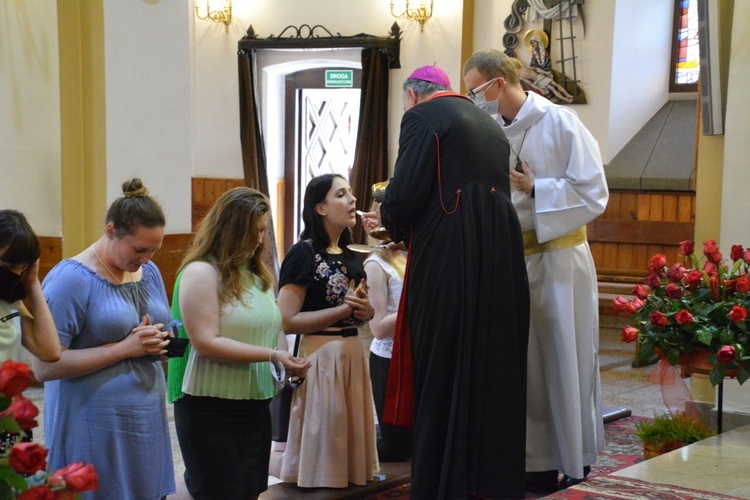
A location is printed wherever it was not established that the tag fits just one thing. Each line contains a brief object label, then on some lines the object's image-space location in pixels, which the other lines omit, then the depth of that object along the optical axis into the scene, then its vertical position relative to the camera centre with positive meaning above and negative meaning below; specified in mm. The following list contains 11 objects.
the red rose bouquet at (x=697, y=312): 3787 -673
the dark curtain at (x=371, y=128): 10844 +176
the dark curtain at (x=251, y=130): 11438 +149
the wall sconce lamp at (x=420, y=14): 10586 +1446
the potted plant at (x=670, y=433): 4242 -1280
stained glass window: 10227 +1050
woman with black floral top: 3678 -779
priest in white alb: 3686 -442
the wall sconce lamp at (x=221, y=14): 11438 +1533
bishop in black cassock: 3234 -576
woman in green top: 3051 -712
